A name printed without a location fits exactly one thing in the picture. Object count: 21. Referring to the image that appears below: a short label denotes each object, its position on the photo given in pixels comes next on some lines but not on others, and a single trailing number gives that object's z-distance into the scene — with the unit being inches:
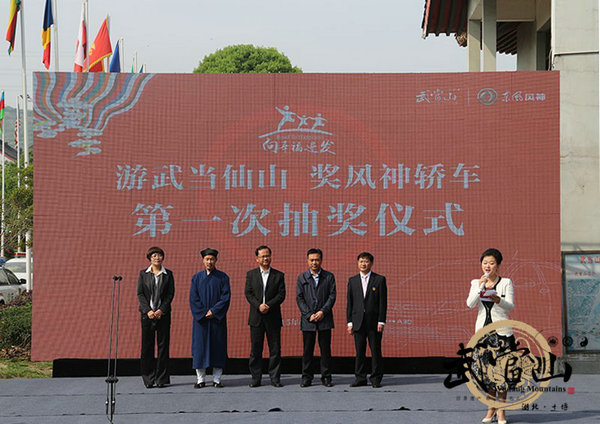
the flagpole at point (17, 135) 1829.0
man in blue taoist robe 397.4
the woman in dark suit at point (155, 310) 398.9
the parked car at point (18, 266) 1261.1
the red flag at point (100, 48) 924.6
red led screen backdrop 422.9
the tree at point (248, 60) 1865.2
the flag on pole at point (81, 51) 985.5
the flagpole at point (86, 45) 977.1
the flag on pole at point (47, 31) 1003.9
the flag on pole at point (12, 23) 1062.4
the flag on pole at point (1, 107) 1473.4
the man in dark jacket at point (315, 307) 398.0
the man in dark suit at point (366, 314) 394.3
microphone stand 308.7
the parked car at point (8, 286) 866.8
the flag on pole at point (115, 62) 1117.1
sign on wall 426.0
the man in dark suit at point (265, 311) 398.6
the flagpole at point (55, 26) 1001.4
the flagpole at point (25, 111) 1048.6
